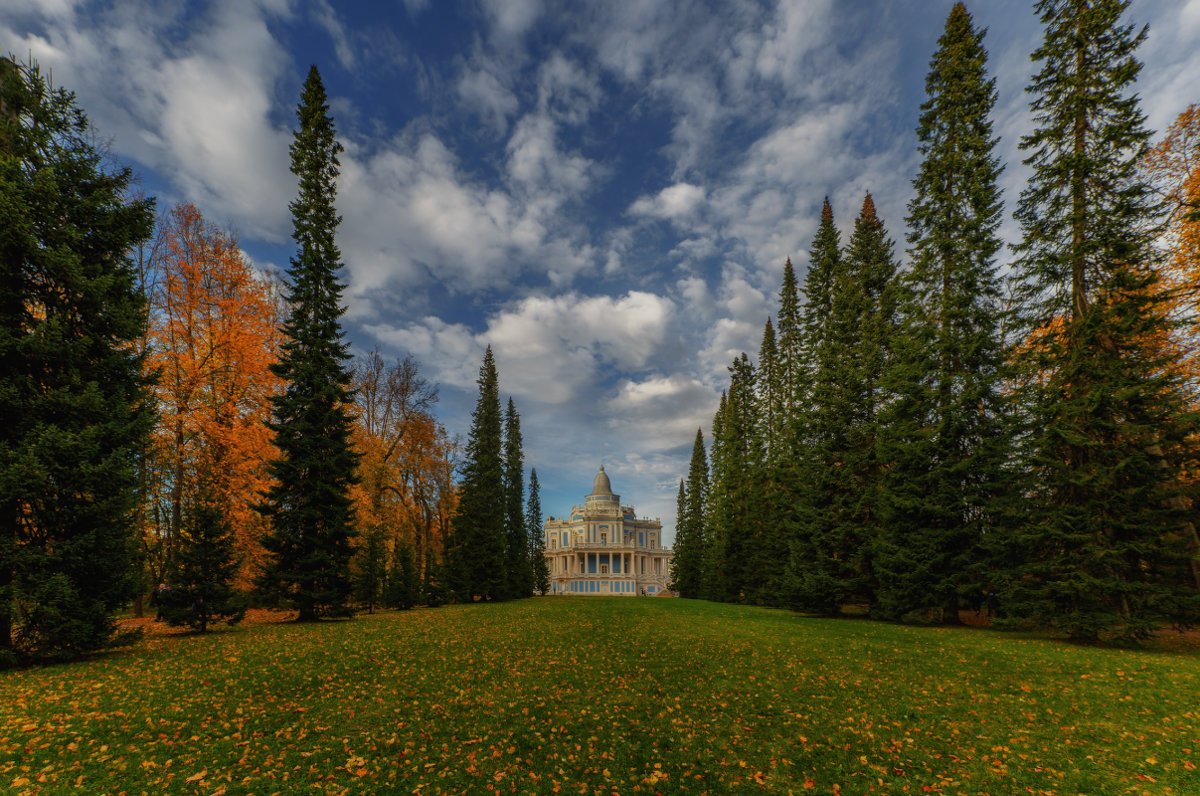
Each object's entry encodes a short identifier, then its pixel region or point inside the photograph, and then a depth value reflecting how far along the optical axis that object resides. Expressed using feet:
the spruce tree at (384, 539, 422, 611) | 84.99
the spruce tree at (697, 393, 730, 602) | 114.52
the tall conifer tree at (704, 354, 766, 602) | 103.60
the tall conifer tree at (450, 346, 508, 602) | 108.99
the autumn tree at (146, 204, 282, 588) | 59.11
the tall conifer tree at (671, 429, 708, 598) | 140.15
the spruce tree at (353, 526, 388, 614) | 76.38
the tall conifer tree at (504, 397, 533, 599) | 127.13
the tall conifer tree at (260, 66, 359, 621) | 58.80
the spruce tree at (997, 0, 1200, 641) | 40.47
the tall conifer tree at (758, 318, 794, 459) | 109.81
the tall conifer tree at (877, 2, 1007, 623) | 56.54
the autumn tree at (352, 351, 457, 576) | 89.04
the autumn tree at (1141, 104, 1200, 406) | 53.06
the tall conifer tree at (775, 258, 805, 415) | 108.88
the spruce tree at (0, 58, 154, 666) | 31.12
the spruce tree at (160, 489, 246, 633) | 45.14
